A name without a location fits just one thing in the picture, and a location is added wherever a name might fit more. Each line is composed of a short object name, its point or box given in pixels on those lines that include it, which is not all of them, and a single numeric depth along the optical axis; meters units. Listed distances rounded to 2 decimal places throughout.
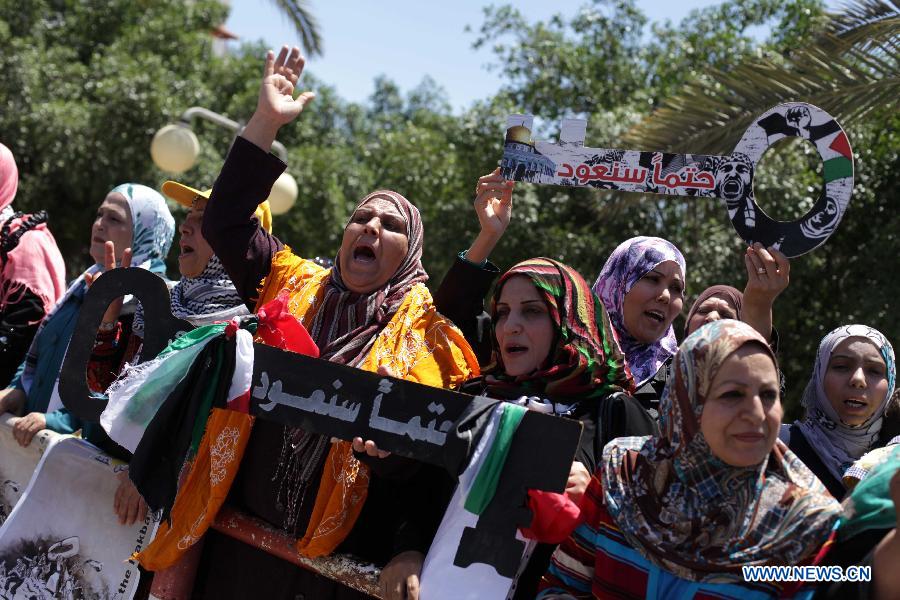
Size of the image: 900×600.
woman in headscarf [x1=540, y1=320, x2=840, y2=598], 2.07
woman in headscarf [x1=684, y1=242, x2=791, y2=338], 2.78
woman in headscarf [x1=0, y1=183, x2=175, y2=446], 3.94
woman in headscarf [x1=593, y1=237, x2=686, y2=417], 3.67
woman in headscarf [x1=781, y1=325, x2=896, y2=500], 3.23
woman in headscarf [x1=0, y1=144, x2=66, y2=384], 4.60
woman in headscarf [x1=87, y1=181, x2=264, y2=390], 3.88
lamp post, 11.11
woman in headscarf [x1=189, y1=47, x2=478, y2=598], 2.87
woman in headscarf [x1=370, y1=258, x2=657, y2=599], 2.60
